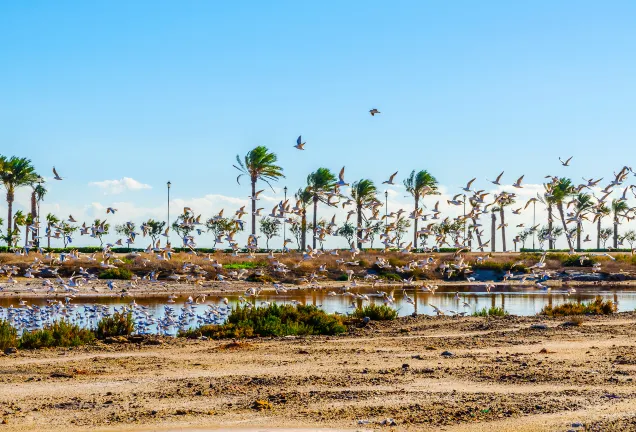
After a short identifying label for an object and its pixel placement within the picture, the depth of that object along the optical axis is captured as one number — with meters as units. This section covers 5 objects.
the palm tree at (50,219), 87.81
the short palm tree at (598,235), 122.99
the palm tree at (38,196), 86.88
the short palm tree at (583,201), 106.44
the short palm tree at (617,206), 118.81
